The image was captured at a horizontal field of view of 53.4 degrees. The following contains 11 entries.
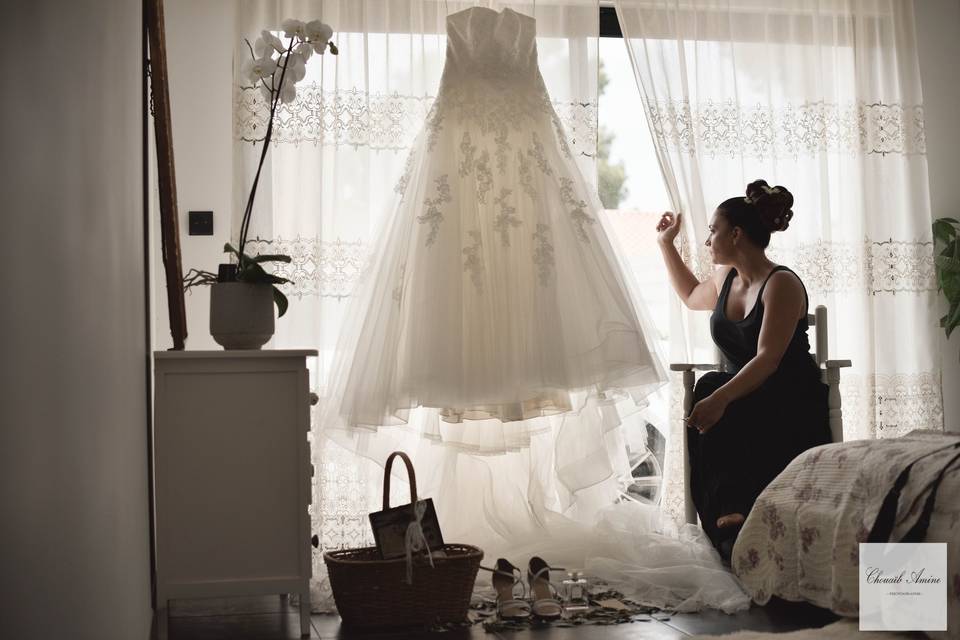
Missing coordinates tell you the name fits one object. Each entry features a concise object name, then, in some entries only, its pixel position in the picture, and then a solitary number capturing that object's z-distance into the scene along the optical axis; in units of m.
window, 4.15
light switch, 3.61
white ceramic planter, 2.42
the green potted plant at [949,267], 3.90
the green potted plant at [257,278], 2.42
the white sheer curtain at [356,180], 3.25
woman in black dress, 2.91
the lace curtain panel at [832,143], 3.77
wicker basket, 2.37
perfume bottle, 2.51
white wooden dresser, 2.27
